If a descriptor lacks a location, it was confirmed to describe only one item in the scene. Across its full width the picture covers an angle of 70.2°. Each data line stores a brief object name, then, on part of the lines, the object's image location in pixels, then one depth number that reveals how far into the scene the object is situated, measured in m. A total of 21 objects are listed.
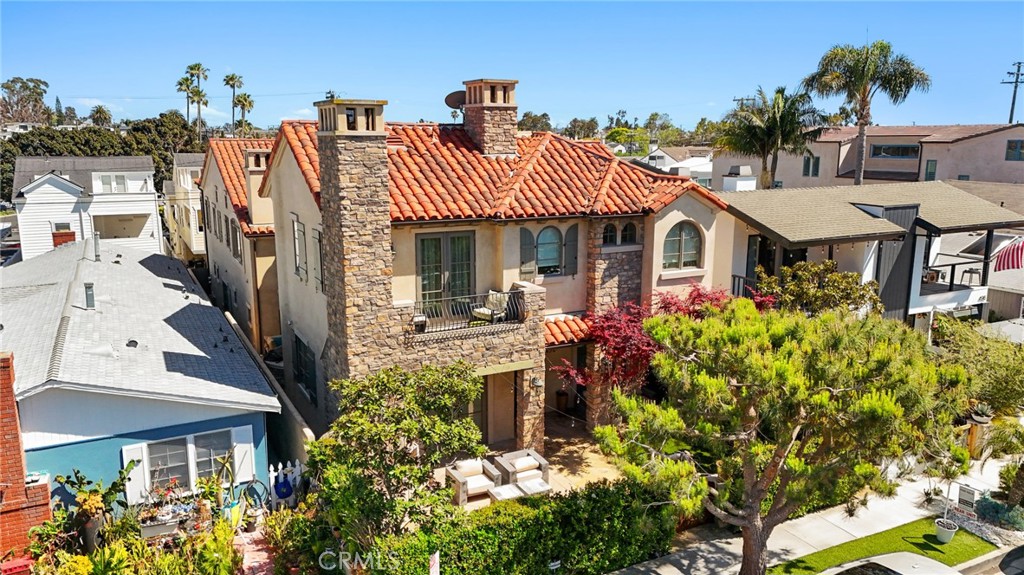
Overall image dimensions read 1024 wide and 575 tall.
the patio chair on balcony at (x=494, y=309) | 18.69
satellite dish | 21.27
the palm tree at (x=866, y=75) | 35.59
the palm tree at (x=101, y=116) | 106.88
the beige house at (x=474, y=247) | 16.66
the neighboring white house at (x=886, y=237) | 23.66
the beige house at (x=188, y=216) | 39.50
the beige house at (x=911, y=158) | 43.22
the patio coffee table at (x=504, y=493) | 15.67
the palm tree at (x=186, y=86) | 92.94
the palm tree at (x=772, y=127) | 36.97
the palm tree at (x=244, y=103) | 88.00
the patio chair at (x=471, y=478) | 16.28
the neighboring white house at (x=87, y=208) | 42.31
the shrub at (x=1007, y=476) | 17.38
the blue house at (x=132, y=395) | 14.12
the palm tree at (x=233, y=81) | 89.12
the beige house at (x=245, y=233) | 24.91
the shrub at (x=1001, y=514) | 16.30
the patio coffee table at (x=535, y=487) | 15.77
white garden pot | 15.56
